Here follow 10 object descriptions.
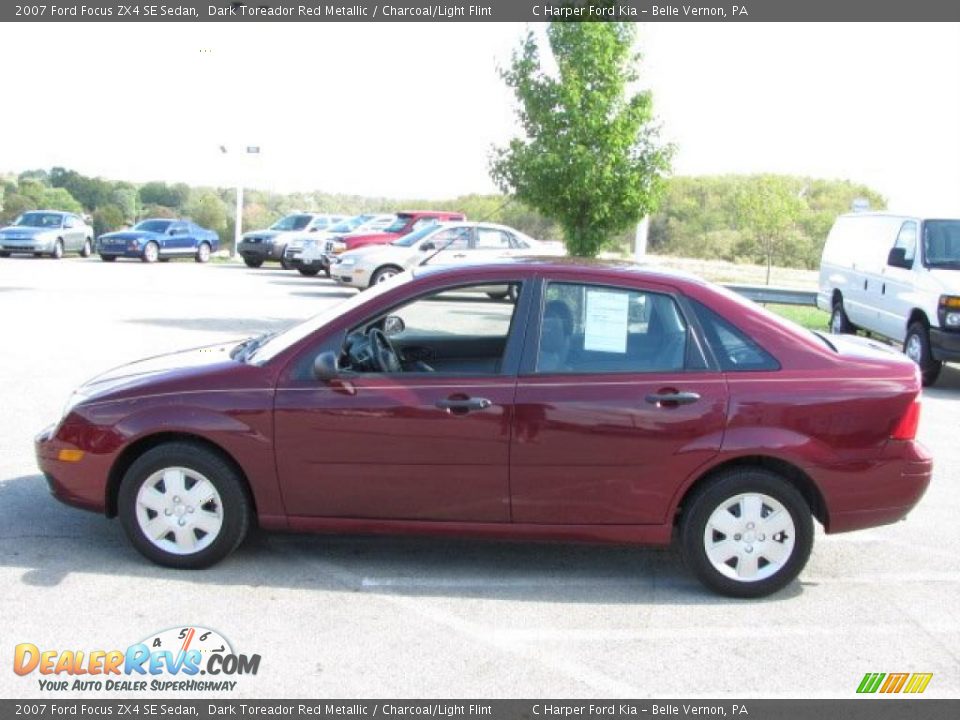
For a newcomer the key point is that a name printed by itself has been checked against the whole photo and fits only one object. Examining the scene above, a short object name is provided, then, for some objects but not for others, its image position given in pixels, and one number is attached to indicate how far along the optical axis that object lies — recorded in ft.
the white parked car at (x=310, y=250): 90.43
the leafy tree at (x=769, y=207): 90.74
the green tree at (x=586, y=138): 48.52
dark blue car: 99.60
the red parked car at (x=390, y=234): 83.41
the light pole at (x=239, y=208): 118.11
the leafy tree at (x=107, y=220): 134.62
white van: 39.78
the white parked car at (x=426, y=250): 68.03
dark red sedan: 17.15
